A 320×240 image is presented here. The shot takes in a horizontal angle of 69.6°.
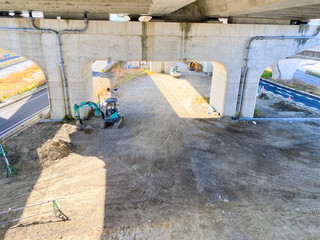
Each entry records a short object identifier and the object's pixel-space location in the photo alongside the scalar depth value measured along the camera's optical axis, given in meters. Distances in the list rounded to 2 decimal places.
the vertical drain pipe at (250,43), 17.47
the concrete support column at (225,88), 18.30
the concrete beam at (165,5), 10.18
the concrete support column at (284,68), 34.54
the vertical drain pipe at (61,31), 15.79
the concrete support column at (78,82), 17.03
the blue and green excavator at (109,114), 17.19
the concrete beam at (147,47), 16.25
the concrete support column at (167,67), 35.22
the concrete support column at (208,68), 34.94
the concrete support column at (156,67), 35.09
